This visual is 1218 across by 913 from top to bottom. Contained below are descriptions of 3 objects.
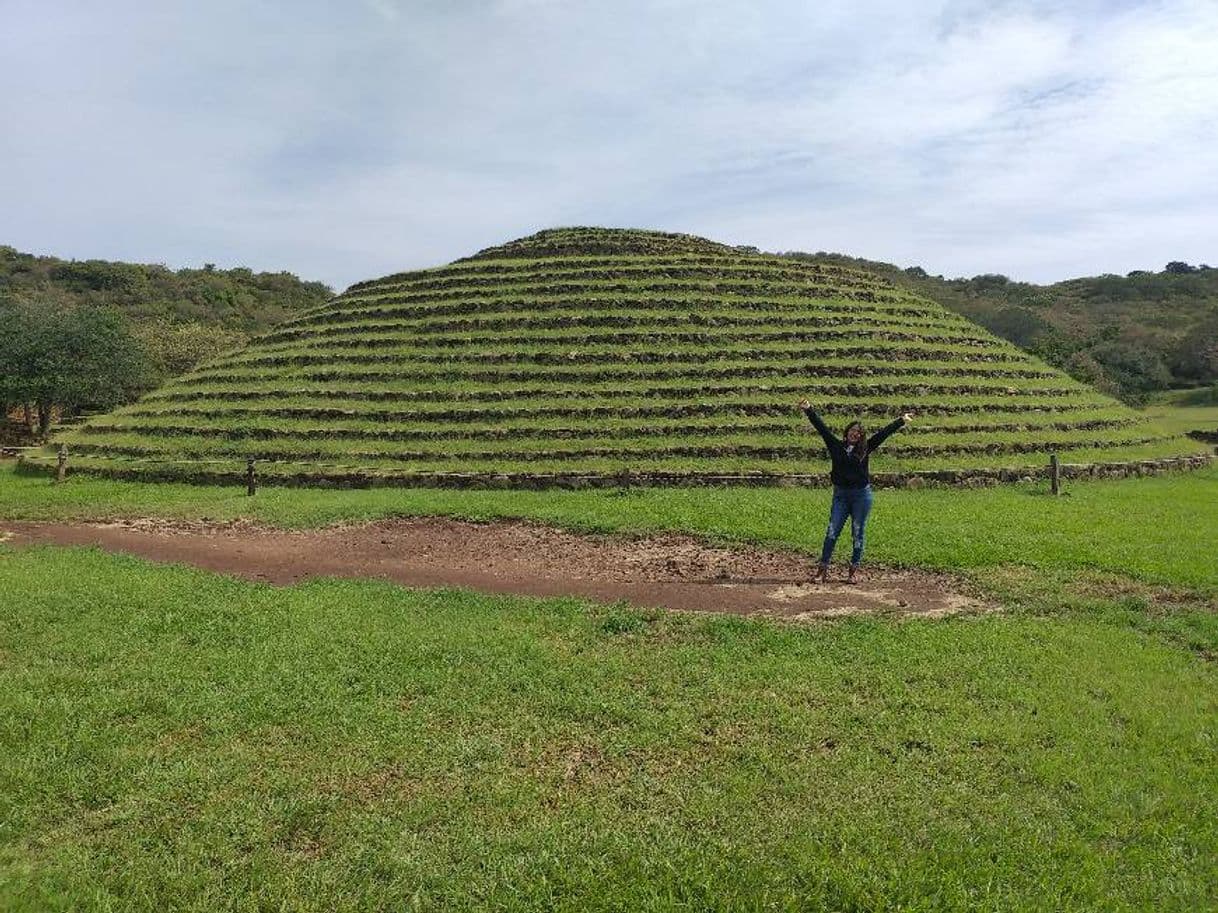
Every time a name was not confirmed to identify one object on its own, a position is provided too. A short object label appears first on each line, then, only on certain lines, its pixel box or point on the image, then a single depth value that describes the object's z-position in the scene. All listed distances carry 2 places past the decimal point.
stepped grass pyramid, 20.75
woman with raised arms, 10.06
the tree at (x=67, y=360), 31.28
